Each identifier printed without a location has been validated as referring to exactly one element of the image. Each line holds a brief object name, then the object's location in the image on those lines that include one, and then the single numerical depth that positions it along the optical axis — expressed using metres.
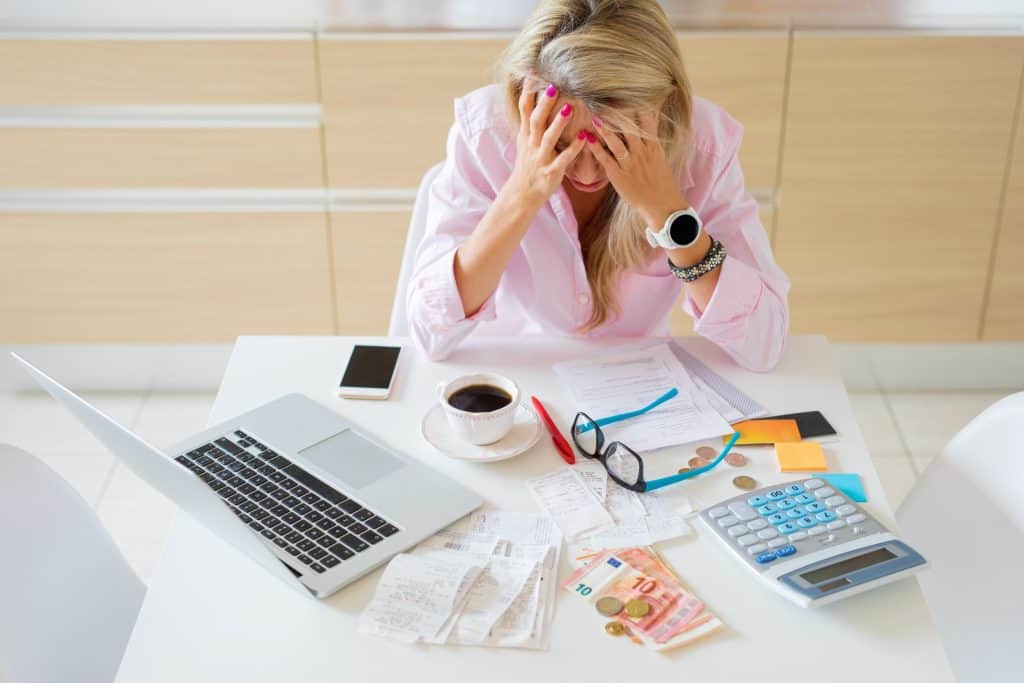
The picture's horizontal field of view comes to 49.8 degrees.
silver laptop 1.13
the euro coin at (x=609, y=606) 1.11
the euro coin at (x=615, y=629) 1.09
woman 1.49
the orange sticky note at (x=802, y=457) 1.33
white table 1.05
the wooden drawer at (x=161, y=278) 2.78
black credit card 1.40
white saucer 1.35
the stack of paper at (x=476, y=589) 1.09
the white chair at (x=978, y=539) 1.34
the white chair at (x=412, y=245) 1.83
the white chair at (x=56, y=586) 1.19
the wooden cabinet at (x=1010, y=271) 2.73
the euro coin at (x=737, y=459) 1.35
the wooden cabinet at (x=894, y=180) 2.61
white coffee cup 1.34
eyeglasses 1.30
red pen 1.36
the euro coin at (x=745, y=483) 1.31
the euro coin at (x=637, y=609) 1.10
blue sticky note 1.28
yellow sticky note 1.38
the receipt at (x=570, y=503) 1.24
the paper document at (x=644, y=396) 1.40
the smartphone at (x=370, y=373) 1.48
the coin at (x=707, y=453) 1.36
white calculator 1.12
